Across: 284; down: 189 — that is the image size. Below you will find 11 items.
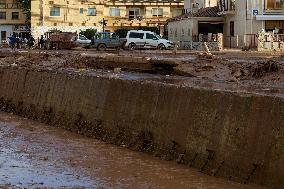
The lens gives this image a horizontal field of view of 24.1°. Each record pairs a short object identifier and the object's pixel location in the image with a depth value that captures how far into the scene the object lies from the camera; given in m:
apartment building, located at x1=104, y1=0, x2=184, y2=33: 87.38
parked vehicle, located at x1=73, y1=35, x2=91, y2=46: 58.12
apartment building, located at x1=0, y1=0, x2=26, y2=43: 97.12
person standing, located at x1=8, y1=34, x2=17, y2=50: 61.64
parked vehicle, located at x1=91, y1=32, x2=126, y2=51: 54.34
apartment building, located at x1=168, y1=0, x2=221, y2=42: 63.31
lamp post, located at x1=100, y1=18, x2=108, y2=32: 83.93
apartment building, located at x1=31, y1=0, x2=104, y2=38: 82.81
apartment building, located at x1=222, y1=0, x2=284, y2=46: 54.53
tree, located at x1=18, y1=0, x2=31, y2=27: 90.62
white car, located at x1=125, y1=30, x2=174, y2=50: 54.66
